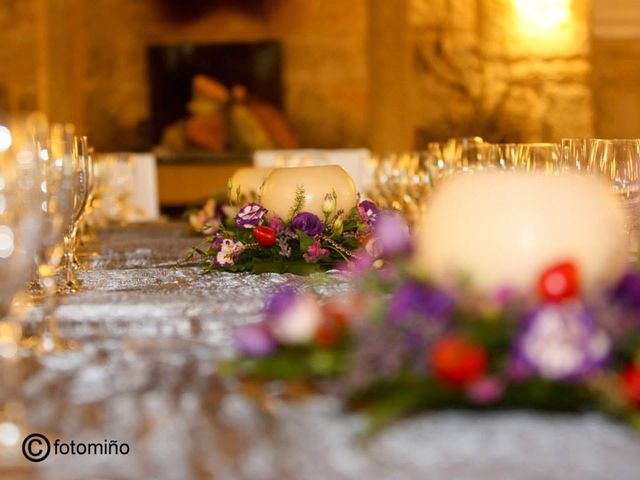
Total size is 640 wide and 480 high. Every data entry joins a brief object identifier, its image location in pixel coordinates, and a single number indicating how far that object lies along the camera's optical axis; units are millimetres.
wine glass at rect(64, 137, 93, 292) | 1169
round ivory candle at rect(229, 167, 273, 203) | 1839
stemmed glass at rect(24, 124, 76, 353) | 785
